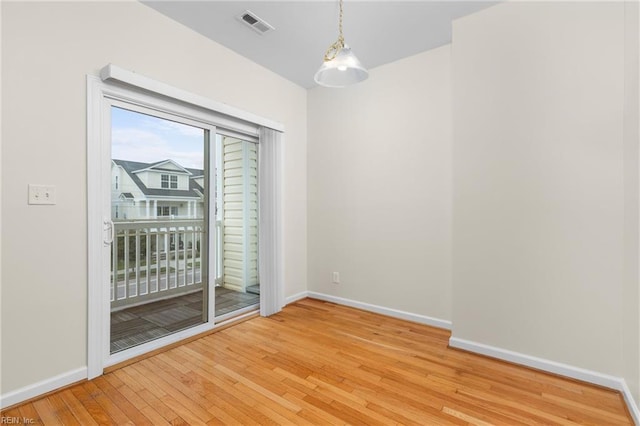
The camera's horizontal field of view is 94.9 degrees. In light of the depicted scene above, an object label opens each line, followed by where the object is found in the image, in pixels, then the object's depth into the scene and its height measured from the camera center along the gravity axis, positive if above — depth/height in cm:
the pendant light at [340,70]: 191 +100
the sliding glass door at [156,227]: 243 -13
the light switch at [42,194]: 186 +12
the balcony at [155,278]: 255 -64
